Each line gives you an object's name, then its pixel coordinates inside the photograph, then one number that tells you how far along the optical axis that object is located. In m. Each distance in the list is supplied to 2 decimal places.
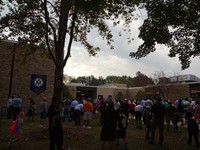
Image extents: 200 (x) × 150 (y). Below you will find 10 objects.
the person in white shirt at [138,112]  11.42
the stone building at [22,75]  18.08
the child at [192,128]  7.64
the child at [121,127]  7.01
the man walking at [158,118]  7.65
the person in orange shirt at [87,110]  11.09
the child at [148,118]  7.91
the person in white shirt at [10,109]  14.02
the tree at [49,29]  9.23
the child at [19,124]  6.86
